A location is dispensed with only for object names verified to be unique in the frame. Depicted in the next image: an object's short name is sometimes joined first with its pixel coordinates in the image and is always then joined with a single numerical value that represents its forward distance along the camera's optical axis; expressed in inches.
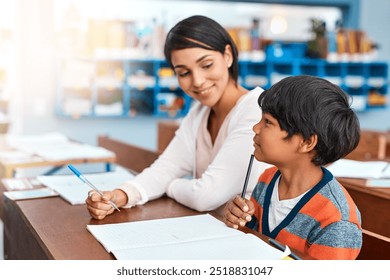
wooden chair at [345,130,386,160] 113.3
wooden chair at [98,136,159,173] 85.7
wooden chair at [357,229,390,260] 42.4
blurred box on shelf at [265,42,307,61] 224.2
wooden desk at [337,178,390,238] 60.0
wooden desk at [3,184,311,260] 39.2
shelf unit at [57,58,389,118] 207.6
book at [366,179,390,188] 64.0
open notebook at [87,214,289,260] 35.9
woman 53.0
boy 39.7
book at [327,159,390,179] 70.5
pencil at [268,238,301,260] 35.3
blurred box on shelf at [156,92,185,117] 218.8
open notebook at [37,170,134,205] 57.5
